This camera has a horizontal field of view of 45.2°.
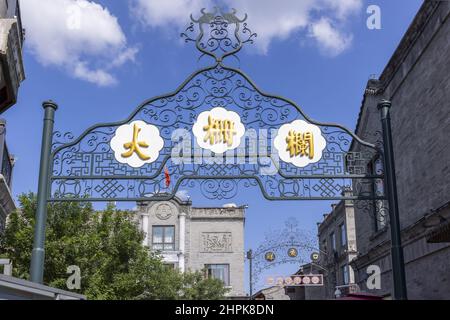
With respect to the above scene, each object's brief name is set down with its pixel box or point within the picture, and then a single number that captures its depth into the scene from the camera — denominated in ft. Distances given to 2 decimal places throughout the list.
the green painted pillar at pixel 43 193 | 24.71
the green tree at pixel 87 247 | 58.59
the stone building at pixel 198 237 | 116.57
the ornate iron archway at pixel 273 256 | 78.12
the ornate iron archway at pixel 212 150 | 27.58
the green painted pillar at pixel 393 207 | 24.86
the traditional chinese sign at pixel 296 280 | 98.58
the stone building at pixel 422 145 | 35.63
